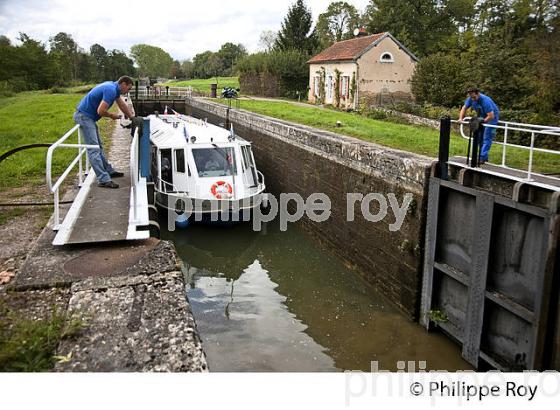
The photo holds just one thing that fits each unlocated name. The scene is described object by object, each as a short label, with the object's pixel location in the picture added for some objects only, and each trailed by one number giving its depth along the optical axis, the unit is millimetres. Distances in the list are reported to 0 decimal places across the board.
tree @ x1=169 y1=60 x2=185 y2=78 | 99262
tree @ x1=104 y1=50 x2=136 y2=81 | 82250
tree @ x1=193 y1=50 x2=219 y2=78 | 86731
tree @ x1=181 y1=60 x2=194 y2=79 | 95675
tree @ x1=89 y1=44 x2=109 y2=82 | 79938
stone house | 27750
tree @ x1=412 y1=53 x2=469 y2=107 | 24938
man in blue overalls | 8732
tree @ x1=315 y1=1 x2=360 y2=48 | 61438
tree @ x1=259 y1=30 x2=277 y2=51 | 82125
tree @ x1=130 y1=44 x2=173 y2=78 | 110156
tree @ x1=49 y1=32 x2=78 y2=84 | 64062
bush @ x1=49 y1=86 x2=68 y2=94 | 52250
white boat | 12586
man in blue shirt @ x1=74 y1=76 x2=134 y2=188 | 7289
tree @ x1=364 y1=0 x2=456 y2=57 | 43250
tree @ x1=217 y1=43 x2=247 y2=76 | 85231
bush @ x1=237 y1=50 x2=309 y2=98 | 38594
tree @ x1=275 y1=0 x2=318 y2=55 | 48188
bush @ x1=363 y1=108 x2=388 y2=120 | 22516
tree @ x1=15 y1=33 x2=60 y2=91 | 56500
